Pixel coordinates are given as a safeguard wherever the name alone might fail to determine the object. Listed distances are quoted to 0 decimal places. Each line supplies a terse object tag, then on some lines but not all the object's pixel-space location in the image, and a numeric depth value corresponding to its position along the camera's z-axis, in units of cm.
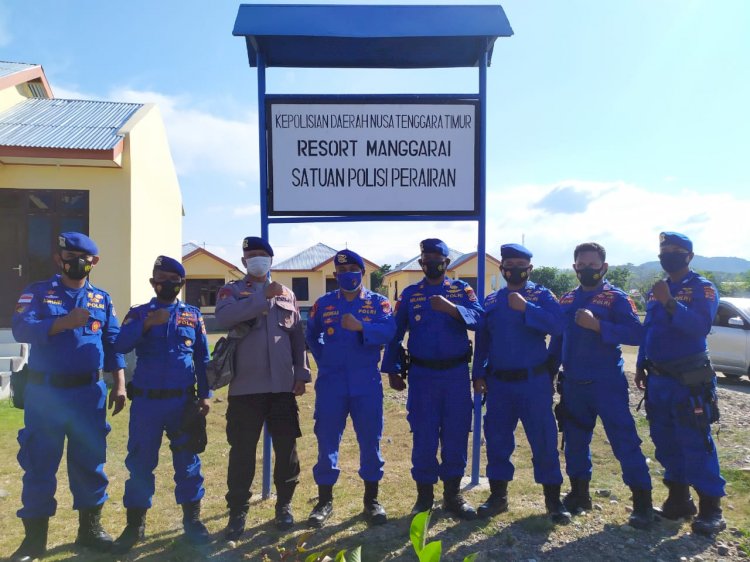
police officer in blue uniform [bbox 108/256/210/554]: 355
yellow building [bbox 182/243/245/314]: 2953
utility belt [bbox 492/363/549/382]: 389
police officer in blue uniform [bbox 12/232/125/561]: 339
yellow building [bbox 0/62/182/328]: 916
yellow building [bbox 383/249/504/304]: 2855
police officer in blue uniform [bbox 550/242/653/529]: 380
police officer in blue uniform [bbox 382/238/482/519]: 394
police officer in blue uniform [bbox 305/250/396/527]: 384
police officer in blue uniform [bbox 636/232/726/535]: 373
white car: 963
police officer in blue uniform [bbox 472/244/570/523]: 387
